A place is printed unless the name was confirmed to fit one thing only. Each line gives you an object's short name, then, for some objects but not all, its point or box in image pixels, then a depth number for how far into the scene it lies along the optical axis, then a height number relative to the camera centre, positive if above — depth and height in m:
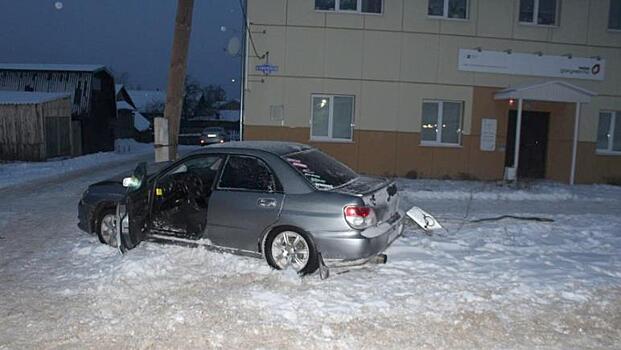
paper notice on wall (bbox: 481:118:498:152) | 16.30 -0.38
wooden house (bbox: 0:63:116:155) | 31.62 +1.01
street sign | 15.52 +1.21
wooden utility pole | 10.38 +0.74
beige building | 15.66 +1.03
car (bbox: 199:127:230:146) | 39.16 -1.97
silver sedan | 5.94 -1.12
